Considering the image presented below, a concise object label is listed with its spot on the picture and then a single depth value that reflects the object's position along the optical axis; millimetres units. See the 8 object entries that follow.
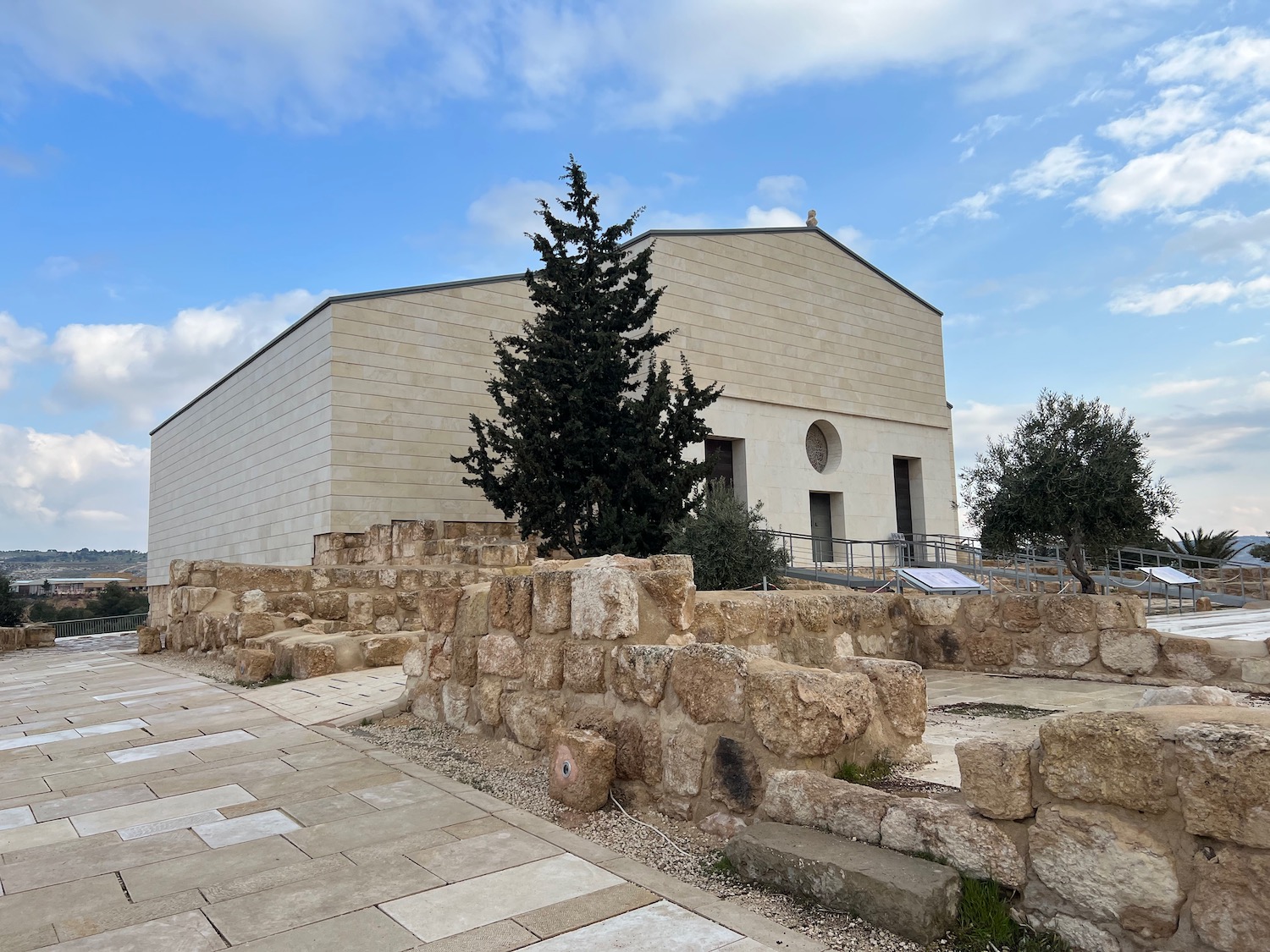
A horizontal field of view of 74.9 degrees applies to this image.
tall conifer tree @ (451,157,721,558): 17641
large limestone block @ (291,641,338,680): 9430
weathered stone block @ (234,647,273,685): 9586
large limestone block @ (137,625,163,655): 15016
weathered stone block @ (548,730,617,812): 4277
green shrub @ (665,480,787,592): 17266
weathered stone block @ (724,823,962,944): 2641
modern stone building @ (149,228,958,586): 22484
